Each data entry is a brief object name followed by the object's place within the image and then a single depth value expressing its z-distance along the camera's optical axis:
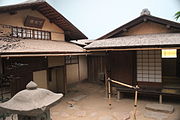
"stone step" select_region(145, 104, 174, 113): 6.98
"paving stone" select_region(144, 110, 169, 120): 6.46
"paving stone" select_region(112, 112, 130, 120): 6.56
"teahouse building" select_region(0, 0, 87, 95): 6.59
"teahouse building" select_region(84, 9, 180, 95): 7.88
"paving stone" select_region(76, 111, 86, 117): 7.07
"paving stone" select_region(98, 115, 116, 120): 6.61
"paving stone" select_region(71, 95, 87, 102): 9.52
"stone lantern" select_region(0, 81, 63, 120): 2.80
